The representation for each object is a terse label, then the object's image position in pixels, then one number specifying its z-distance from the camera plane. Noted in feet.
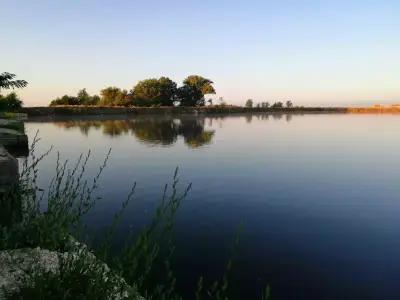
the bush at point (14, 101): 190.55
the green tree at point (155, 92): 453.58
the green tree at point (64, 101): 420.36
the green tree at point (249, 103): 557.33
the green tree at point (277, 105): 568.41
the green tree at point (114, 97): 441.27
